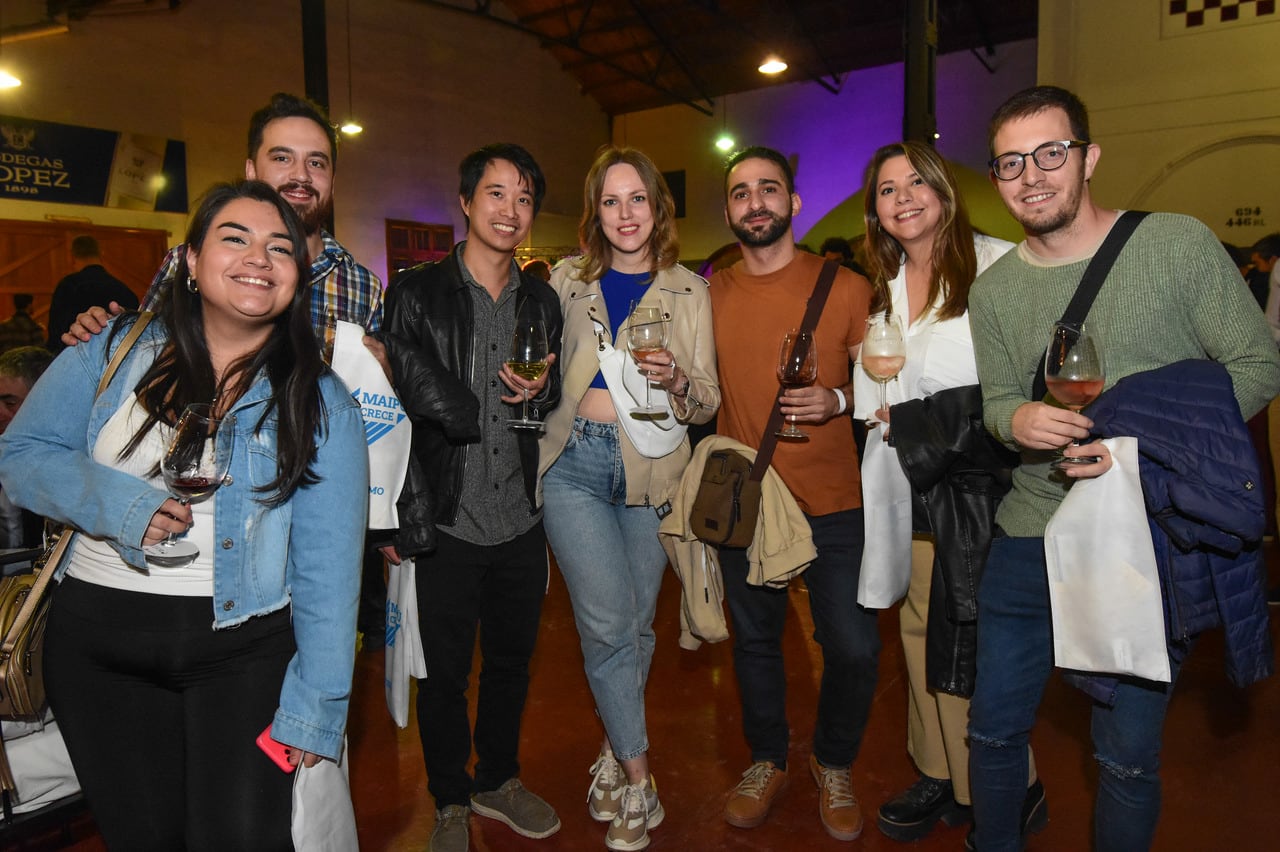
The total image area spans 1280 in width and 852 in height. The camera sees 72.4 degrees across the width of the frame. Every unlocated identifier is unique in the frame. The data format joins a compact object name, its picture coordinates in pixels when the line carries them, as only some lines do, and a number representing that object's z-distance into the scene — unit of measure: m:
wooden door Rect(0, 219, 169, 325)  10.08
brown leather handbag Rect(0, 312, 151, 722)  2.07
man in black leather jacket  2.54
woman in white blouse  2.46
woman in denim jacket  1.67
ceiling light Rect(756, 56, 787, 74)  12.30
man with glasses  1.85
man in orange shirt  2.70
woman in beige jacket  2.62
